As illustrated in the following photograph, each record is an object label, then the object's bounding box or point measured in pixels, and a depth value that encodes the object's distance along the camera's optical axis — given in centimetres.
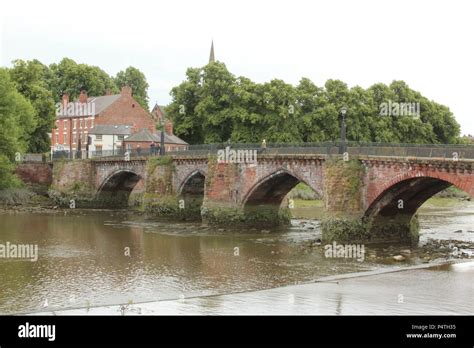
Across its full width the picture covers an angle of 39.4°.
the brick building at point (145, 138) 8007
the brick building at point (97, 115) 9125
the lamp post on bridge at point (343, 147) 3828
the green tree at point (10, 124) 6097
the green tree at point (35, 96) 7425
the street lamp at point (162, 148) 5766
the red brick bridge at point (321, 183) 3431
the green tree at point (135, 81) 11919
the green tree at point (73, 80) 10362
